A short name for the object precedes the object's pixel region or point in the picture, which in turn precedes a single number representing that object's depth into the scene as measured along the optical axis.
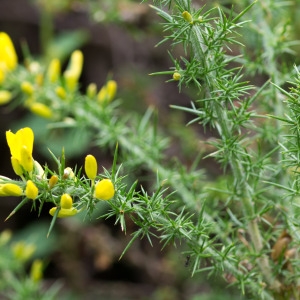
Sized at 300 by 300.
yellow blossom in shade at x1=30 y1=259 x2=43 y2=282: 0.68
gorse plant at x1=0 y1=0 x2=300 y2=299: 0.54
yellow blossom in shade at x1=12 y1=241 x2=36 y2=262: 0.71
